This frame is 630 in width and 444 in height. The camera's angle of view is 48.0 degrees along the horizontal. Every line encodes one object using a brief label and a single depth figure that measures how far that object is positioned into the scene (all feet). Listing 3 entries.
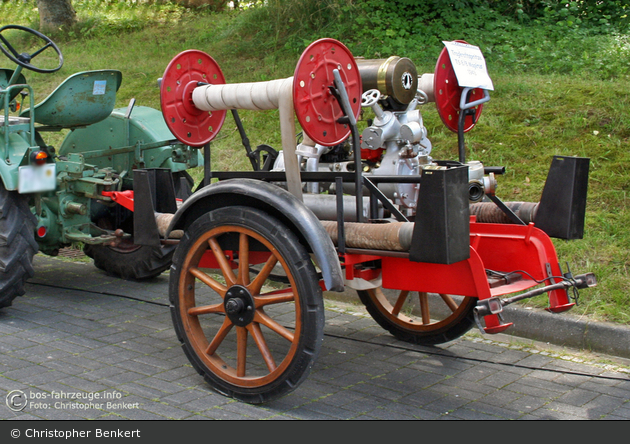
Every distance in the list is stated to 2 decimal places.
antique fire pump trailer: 10.41
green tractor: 15.39
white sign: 12.76
